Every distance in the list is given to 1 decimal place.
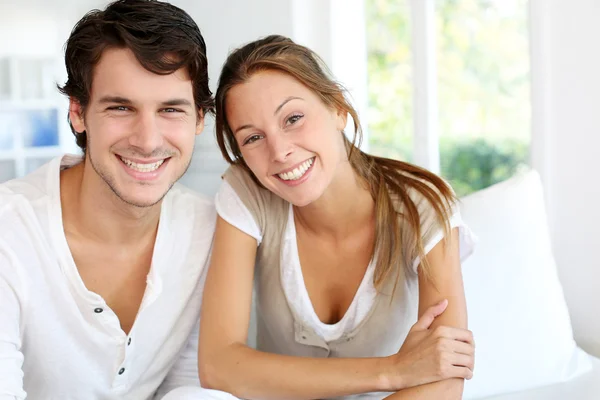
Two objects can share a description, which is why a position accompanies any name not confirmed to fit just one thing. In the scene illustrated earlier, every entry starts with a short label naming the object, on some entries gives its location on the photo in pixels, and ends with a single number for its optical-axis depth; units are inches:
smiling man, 70.1
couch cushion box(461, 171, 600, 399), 74.2
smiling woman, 68.6
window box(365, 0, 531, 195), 90.6
